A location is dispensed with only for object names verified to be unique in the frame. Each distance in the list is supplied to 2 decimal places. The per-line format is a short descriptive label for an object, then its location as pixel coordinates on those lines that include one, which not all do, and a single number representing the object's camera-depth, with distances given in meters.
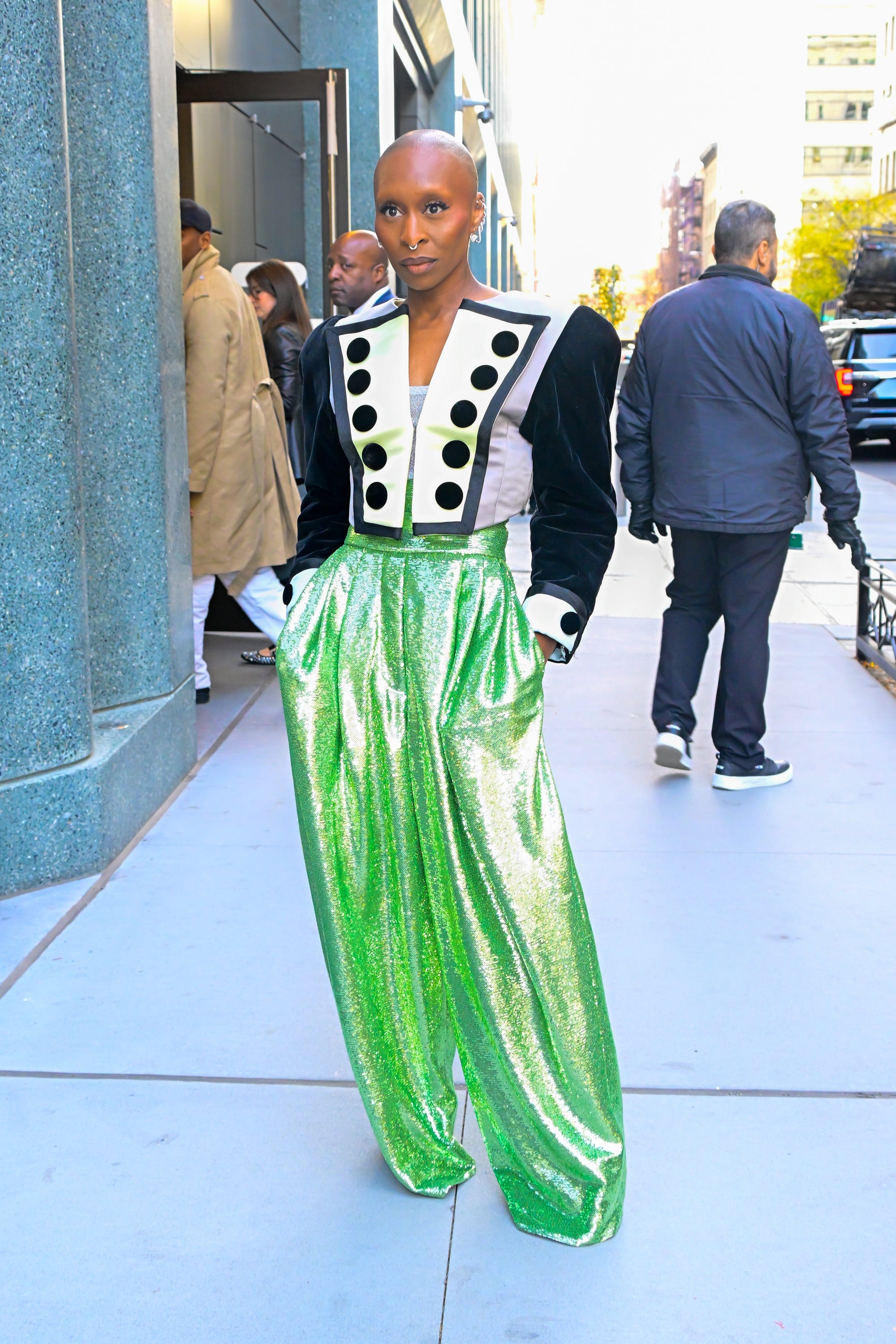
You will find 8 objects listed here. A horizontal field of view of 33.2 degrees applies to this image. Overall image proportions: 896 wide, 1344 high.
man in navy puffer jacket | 5.22
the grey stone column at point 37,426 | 4.12
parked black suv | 19.70
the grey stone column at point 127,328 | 4.99
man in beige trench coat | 6.43
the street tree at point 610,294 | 76.94
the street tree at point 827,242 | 66.00
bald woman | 2.45
